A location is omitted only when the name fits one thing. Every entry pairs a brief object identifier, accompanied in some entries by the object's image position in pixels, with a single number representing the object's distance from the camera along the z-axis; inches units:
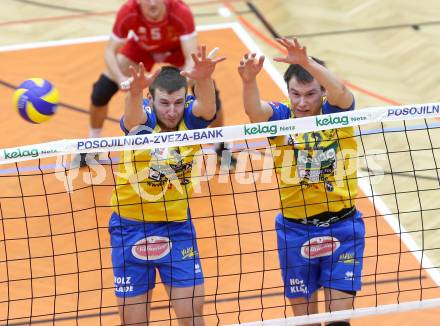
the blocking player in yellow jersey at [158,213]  517.0
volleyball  652.7
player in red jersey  757.3
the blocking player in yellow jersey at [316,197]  512.1
